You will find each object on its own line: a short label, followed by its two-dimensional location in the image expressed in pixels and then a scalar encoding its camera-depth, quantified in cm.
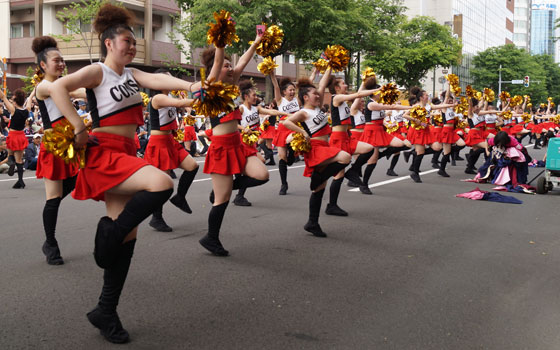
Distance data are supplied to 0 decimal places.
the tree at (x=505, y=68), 7525
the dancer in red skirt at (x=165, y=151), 719
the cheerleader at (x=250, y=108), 1066
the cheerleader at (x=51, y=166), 570
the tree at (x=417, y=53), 5019
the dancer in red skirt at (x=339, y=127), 822
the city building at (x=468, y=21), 8456
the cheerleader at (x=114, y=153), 363
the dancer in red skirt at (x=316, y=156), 697
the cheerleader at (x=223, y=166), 590
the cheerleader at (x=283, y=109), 1073
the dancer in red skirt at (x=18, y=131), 1132
